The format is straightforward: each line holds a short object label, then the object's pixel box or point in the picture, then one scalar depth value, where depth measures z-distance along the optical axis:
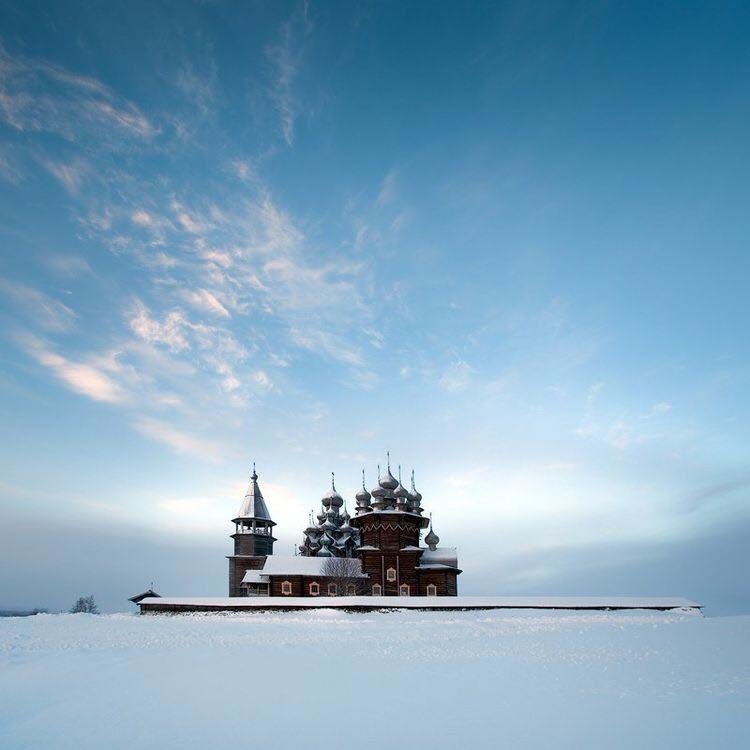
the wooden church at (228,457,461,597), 47.28
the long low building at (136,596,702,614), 34.47
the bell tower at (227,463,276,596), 55.78
